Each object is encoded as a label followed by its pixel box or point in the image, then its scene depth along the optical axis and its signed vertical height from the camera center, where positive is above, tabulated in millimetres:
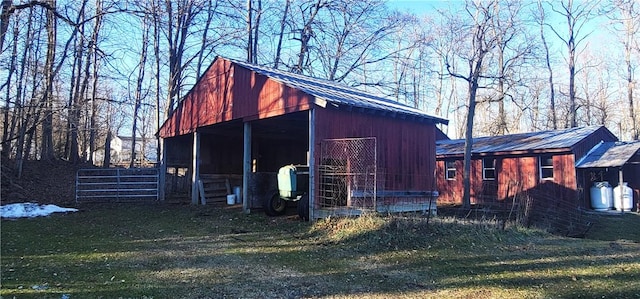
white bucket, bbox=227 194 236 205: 16031 -984
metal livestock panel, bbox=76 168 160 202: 16359 -470
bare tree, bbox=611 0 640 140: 28828 +7949
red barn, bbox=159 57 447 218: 10852 +1312
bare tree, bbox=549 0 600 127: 29156 +8932
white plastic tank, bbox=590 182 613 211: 18016 -984
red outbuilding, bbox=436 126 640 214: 17797 +350
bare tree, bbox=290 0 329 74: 27906 +9602
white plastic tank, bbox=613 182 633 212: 17594 -1028
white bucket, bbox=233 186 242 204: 16578 -799
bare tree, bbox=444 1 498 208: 16531 +4711
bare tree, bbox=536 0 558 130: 31562 +7404
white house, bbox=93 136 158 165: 45297 +3330
